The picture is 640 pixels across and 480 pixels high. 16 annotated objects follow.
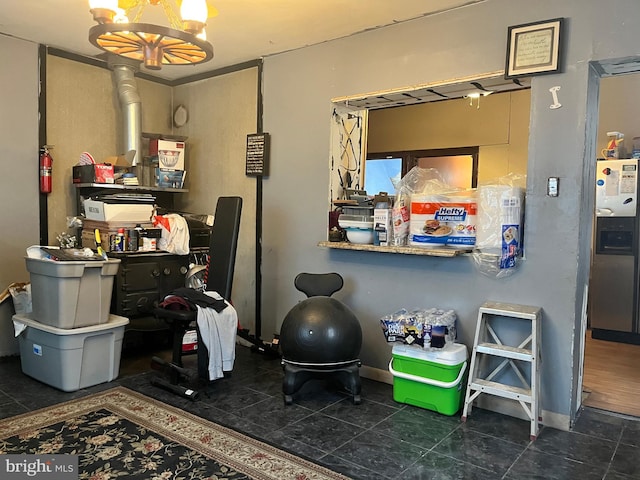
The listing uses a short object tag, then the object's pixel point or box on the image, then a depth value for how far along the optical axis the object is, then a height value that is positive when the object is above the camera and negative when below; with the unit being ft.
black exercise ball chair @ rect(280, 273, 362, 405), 10.06 -2.85
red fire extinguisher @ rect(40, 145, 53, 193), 13.39 +0.83
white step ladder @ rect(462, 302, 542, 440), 9.07 -2.89
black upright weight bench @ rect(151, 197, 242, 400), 10.89 -2.06
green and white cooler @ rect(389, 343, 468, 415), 9.82 -3.42
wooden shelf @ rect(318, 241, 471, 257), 10.20 -0.90
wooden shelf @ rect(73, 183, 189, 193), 13.56 +0.43
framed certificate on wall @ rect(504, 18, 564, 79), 9.31 +3.18
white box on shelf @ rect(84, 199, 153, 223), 13.01 -0.28
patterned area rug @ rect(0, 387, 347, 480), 7.55 -4.12
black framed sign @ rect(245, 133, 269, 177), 14.07 +1.46
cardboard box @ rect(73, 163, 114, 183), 13.39 +0.76
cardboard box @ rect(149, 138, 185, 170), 15.12 +1.57
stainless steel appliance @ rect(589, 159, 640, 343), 16.53 -1.43
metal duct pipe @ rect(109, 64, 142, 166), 14.64 +2.91
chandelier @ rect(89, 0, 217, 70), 6.88 +2.50
